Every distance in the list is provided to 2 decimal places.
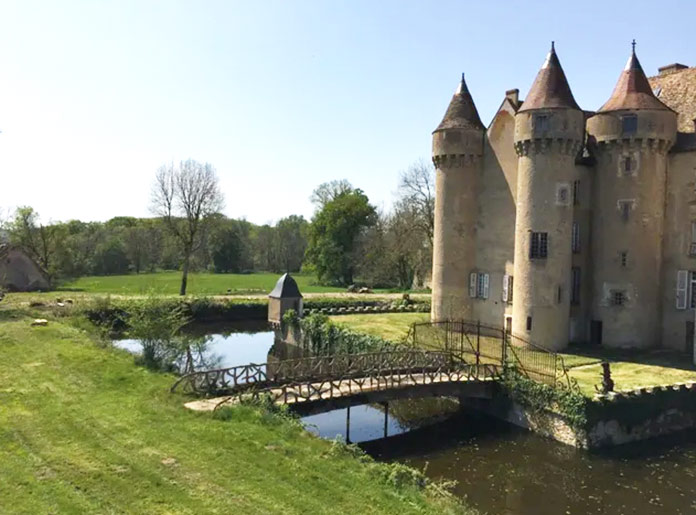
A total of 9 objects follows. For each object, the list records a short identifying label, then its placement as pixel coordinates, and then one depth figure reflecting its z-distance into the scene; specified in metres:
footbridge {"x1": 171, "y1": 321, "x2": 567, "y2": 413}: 17.78
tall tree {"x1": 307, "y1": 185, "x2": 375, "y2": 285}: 69.94
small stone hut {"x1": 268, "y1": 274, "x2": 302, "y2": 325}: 36.16
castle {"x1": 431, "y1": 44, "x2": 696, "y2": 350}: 26.73
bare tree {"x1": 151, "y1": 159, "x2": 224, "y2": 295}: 53.09
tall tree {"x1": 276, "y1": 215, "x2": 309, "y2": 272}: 98.19
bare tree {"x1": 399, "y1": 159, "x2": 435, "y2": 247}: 58.75
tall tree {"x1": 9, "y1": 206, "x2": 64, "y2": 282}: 60.16
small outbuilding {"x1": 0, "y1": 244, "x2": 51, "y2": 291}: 48.28
